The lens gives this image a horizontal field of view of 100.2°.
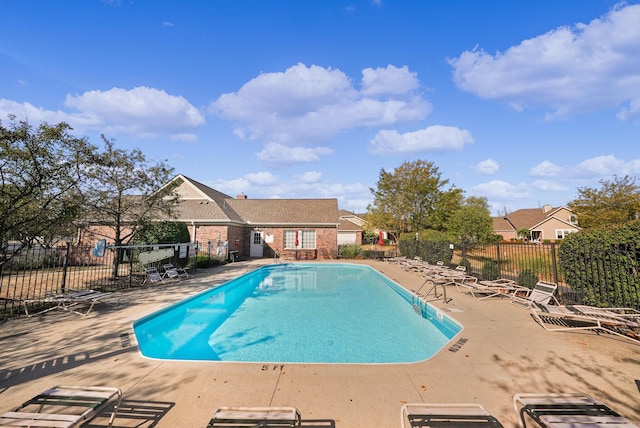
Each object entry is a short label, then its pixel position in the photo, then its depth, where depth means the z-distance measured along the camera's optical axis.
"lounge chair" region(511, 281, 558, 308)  6.85
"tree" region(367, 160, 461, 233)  24.53
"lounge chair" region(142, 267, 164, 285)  10.74
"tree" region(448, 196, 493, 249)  23.67
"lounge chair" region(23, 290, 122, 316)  6.67
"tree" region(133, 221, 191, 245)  12.92
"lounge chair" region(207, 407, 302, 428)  2.20
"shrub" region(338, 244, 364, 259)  22.97
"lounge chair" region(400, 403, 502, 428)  2.41
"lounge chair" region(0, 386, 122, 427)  2.17
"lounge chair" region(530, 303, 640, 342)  5.11
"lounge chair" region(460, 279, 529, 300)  8.55
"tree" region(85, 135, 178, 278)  10.43
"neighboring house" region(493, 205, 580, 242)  39.16
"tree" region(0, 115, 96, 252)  6.52
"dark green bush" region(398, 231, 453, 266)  15.44
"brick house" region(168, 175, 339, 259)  19.81
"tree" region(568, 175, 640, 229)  20.06
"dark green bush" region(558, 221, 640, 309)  5.52
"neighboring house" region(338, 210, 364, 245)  41.62
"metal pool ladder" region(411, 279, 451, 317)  8.21
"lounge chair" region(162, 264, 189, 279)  11.75
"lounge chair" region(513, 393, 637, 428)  2.16
